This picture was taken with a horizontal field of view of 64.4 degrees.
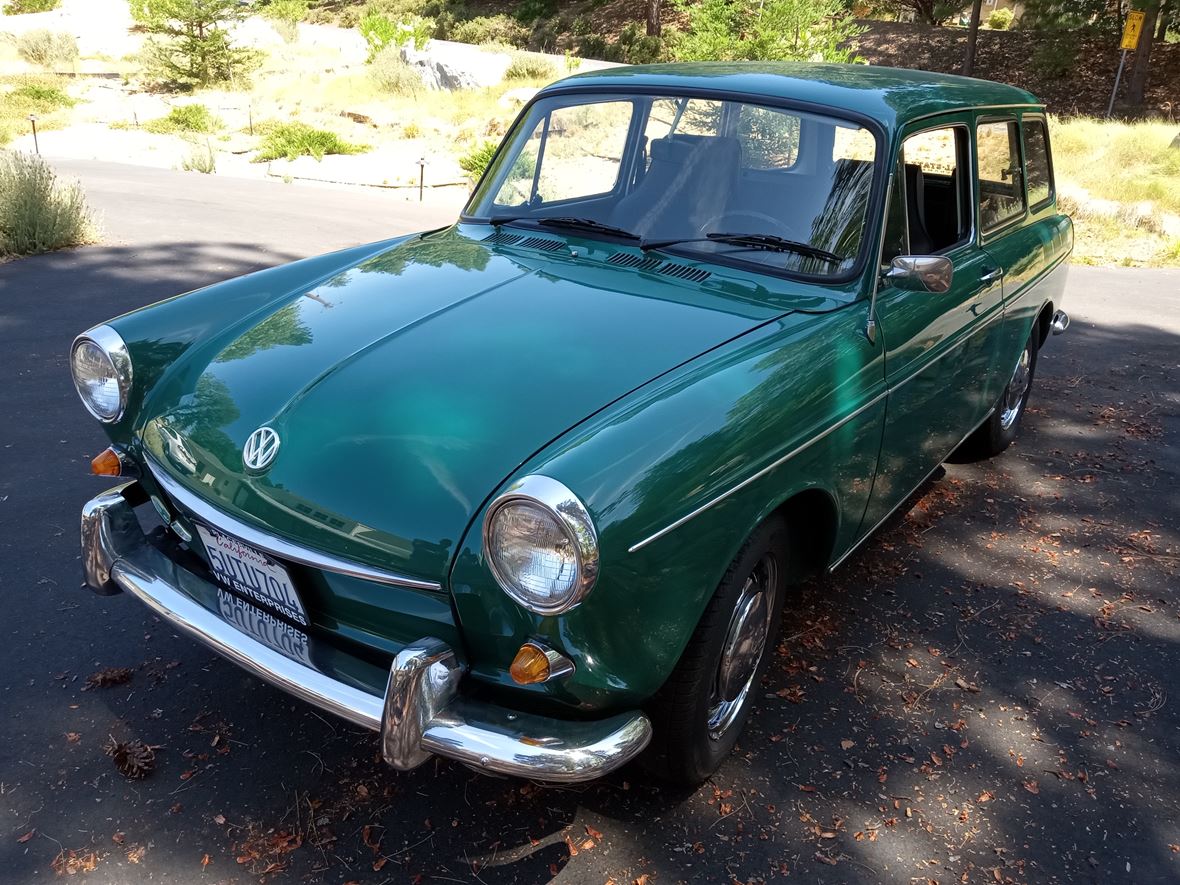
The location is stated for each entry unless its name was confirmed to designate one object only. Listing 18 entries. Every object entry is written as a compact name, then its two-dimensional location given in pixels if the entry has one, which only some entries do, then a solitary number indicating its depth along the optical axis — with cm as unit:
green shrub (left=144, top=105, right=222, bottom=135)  2047
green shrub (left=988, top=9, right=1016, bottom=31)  3607
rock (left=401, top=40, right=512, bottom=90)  2370
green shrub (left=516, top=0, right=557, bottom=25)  4068
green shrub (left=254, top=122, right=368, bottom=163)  1700
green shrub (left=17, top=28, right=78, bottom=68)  3228
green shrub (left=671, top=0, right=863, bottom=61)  1892
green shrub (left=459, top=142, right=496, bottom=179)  1495
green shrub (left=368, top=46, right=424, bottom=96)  2367
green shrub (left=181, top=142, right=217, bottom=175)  1501
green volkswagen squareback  209
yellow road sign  1908
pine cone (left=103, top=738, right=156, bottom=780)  264
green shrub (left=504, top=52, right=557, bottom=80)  2381
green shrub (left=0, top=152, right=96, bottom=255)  811
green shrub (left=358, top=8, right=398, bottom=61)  2872
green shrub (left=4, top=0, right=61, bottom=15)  4475
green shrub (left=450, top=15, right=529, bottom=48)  3888
